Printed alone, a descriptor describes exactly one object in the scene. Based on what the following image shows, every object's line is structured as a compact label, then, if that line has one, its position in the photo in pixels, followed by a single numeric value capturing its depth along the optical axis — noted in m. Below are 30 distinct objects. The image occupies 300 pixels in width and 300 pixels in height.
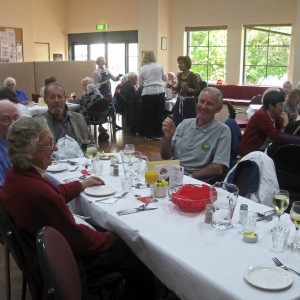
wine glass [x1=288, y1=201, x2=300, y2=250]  1.65
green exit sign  12.34
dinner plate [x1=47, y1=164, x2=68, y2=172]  2.82
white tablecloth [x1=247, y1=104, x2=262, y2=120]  6.54
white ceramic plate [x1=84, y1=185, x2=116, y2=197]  2.32
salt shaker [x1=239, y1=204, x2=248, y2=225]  1.84
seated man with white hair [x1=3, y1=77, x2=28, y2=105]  7.24
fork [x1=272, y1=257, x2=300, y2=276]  1.47
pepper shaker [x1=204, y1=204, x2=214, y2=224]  1.90
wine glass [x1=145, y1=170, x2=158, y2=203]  2.36
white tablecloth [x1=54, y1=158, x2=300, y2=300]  1.40
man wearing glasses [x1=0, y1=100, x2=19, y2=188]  2.64
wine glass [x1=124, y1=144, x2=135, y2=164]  2.82
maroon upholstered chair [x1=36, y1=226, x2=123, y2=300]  1.26
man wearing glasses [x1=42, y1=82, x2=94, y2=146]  3.69
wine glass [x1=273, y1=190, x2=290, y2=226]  1.83
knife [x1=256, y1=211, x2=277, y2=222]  1.91
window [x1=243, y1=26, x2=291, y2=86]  9.70
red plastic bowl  2.03
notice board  11.33
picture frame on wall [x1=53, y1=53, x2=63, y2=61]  13.14
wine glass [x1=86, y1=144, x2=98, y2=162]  2.90
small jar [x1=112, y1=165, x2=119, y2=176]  2.72
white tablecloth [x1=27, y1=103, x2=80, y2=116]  6.71
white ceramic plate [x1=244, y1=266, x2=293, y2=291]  1.36
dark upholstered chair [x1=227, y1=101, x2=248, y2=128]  4.95
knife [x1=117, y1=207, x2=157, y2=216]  2.04
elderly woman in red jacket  1.77
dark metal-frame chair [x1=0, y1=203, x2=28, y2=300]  1.71
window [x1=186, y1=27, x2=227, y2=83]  10.46
